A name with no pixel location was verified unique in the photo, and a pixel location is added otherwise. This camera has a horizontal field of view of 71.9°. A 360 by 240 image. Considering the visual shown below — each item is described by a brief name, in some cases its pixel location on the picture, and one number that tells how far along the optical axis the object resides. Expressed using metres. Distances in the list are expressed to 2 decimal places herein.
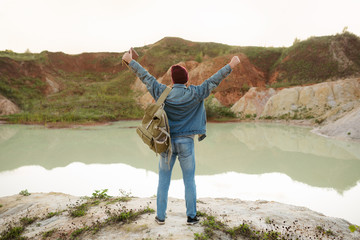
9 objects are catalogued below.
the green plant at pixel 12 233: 3.10
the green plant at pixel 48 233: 3.01
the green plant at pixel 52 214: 3.72
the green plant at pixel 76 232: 2.97
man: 2.84
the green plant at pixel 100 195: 4.43
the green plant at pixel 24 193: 4.99
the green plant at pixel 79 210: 3.58
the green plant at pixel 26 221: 3.54
